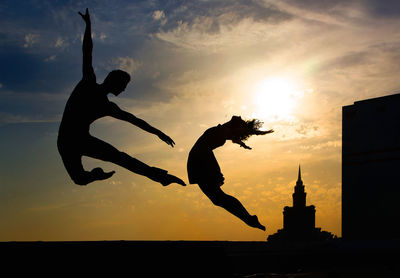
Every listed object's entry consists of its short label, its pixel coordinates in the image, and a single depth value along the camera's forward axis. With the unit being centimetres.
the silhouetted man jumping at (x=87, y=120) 679
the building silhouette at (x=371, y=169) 2745
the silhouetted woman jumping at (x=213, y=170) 830
